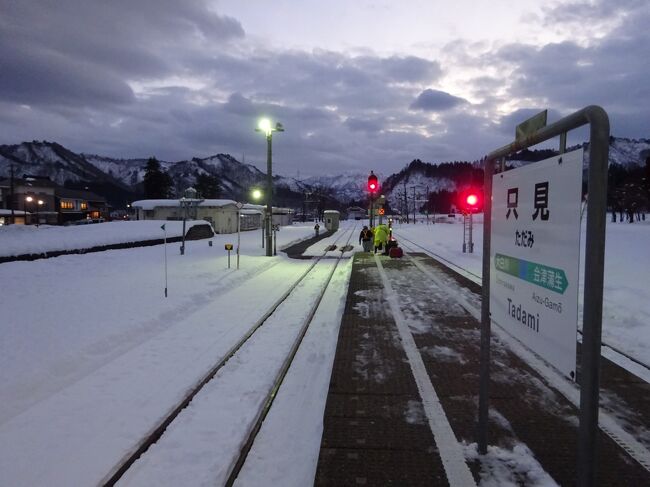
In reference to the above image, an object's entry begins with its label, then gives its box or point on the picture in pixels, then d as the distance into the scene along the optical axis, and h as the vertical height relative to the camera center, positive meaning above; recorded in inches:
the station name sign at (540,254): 106.1 -10.7
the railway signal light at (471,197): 866.8 +46.1
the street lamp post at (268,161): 896.9 +125.2
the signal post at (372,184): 742.4 +62.8
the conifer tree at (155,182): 3122.5 +269.8
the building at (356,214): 5594.0 +59.4
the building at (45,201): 3029.0 +120.9
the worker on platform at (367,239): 999.6 -50.7
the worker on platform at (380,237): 972.6 -44.5
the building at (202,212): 1825.8 +23.3
